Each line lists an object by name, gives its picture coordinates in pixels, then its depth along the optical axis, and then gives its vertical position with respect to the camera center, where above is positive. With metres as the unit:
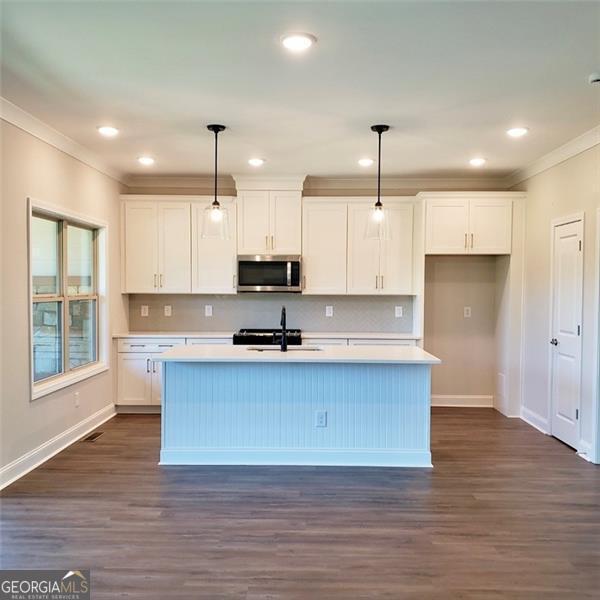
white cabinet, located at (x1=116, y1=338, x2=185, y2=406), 5.36 -0.95
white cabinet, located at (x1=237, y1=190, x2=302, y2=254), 5.51 +0.79
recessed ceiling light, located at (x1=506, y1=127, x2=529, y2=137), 3.85 +1.31
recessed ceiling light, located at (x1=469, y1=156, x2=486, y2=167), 4.81 +1.33
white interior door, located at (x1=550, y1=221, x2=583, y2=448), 4.16 -0.36
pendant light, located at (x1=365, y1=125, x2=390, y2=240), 3.78 +0.62
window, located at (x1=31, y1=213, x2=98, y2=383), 3.95 -0.07
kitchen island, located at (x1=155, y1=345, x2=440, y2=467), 3.83 -1.02
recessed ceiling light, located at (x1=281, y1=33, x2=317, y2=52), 2.40 +1.28
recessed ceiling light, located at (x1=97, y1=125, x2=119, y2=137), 3.85 +1.31
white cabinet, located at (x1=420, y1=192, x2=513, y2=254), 5.30 +0.70
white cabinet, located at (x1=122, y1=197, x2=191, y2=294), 5.56 +0.53
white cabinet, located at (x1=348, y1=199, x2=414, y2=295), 5.54 +0.40
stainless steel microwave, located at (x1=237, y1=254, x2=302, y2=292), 5.46 +0.18
